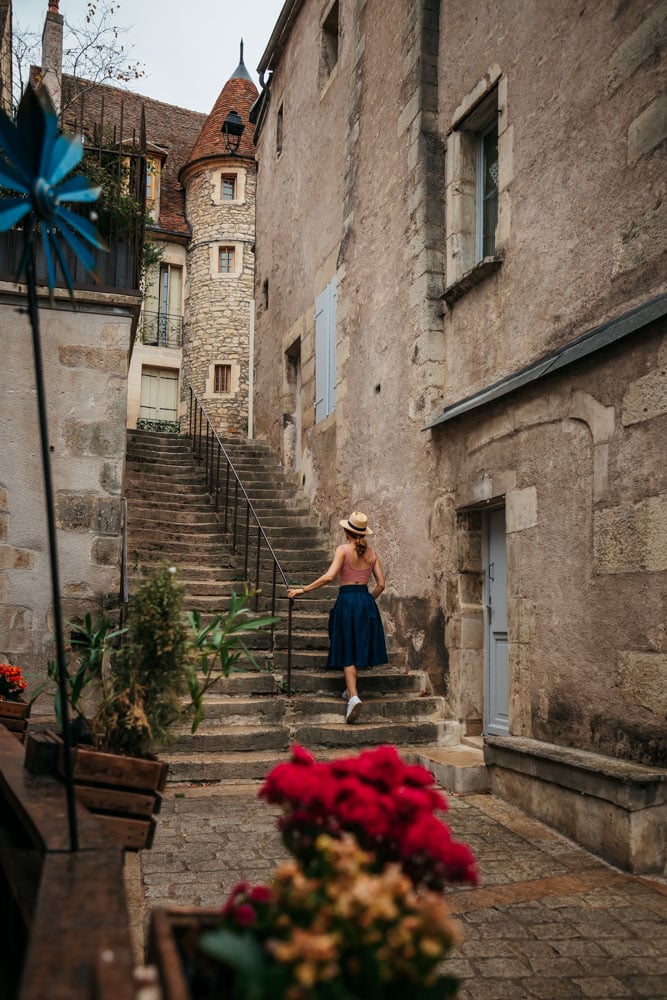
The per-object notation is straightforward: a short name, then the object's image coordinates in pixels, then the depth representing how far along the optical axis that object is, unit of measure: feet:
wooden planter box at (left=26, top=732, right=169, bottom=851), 7.82
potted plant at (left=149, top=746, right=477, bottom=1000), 3.71
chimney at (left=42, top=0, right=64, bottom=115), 37.55
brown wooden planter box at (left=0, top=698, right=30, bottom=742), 14.32
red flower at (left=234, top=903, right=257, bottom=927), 4.31
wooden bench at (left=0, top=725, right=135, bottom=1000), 3.88
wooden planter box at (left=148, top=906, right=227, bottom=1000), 3.92
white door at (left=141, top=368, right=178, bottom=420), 74.69
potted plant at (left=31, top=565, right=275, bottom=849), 7.89
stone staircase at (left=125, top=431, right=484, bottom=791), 19.38
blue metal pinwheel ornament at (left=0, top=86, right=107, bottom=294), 6.25
